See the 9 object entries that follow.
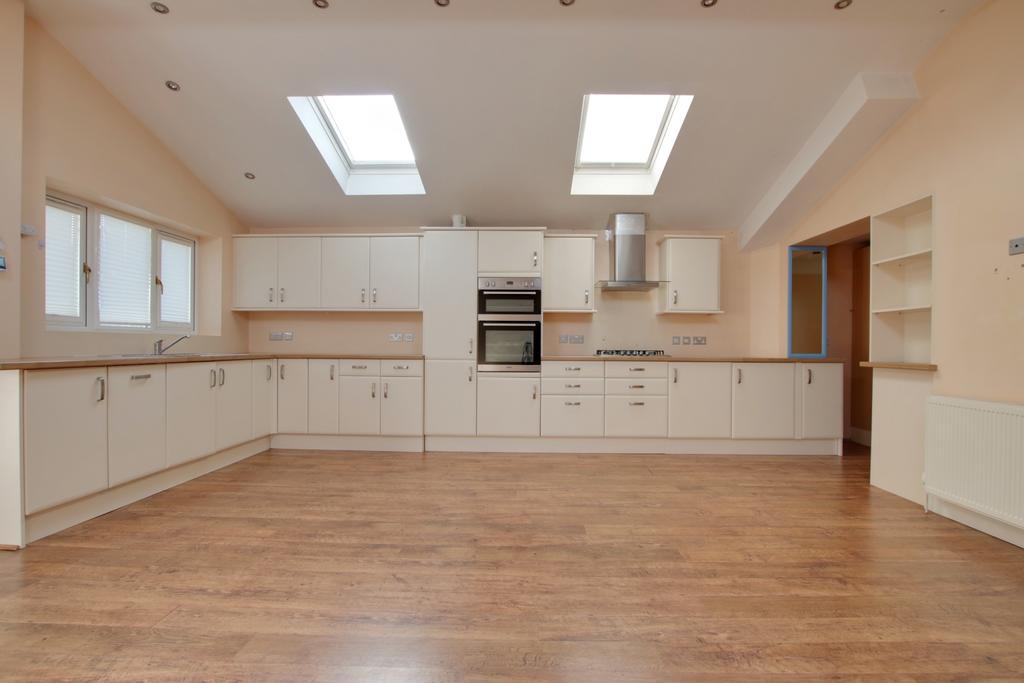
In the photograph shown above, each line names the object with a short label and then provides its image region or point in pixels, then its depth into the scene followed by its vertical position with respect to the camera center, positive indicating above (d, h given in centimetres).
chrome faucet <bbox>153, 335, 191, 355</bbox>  355 -10
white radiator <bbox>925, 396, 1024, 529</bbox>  226 -63
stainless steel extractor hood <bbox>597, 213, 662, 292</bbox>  448 +93
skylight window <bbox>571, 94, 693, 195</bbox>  386 +188
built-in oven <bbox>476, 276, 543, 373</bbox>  427 +15
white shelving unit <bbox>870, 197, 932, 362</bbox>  319 +41
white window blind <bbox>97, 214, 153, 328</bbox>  347 +51
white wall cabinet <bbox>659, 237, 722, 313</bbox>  452 +69
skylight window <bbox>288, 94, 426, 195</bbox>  387 +185
